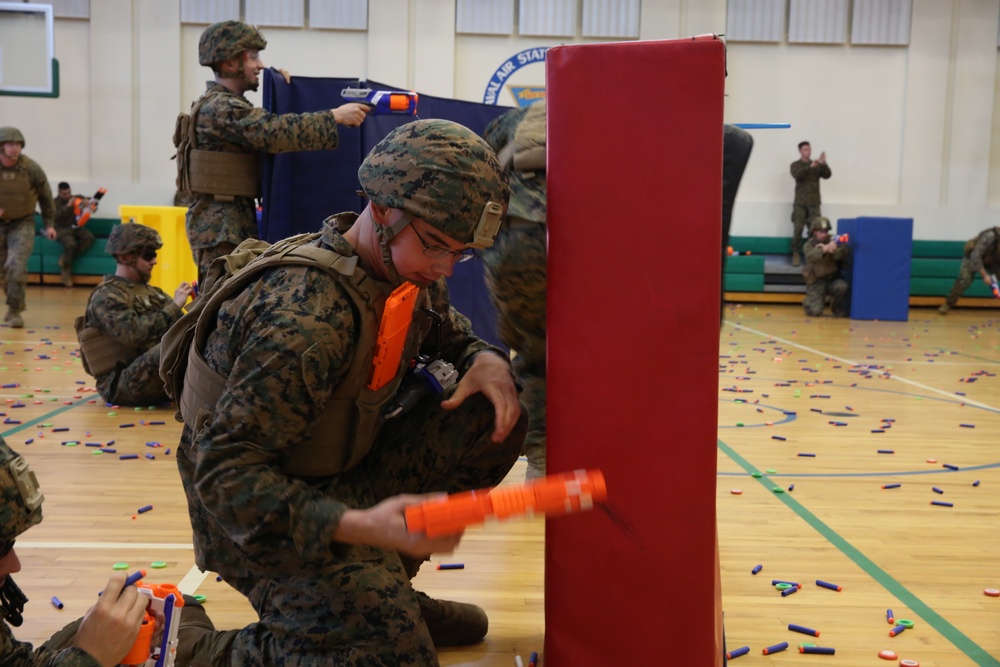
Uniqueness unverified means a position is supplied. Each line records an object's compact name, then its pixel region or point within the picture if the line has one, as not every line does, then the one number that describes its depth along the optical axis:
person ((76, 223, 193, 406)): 4.71
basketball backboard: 9.05
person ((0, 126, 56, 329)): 8.04
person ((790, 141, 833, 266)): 12.30
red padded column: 1.69
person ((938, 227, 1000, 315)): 10.40
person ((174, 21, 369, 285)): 4.23
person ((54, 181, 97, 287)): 11.78
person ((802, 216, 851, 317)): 10.77
